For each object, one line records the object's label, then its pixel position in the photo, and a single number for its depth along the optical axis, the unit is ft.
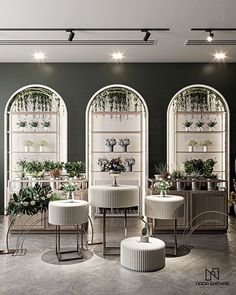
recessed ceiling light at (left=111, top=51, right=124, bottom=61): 21.43
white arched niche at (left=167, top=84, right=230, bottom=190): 23.47
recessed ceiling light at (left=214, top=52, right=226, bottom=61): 21.54
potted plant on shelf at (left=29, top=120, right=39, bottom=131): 23.32
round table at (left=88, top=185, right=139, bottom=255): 14.37
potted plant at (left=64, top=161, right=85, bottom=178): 19.90
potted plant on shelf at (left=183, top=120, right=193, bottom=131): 23.56
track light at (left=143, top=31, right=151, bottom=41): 17.16
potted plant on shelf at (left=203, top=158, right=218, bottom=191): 18.49
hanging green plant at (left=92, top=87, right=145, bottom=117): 23.86
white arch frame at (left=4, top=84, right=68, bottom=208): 23.11
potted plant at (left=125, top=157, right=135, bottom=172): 23.50
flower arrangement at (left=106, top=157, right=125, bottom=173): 15.84
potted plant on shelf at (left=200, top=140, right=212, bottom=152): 23.66
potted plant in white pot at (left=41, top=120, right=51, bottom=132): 23.45
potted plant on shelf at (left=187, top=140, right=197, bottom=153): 23.59
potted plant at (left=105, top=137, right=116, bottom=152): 23.53
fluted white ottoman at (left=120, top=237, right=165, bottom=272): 12.30
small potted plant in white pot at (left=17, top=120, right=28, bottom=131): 23.24
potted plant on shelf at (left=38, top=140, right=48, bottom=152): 23.57
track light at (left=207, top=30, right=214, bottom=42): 17.07
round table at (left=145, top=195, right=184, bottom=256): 14.64
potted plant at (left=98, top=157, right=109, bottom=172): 23.24
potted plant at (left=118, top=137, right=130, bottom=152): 23.57
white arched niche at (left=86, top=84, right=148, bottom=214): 23.68
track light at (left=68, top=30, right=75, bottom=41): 17.14
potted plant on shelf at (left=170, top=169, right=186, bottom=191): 18.48
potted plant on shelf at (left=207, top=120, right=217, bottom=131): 23.52
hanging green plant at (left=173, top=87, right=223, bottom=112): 23.80
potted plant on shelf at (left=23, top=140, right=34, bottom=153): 23.41
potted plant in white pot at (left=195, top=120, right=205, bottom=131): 23.55
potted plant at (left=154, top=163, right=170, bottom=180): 22.85
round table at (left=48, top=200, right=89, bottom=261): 13.71
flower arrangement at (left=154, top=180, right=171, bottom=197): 15.60
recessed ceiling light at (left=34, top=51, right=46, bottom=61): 21.42
